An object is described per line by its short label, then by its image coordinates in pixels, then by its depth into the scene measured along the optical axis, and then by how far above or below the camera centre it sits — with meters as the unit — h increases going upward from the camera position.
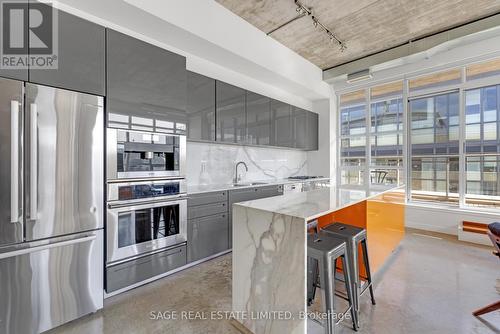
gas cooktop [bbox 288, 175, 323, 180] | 4.99 -0.26
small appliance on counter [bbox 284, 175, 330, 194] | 4.31 -0.38
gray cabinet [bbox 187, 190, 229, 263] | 2.79 -0.77
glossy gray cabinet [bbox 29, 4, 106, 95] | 1.79 +0.91
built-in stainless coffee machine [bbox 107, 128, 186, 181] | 2.14 +0.12
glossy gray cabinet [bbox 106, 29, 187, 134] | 2.14 +0.84
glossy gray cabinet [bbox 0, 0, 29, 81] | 1.60 +0.72
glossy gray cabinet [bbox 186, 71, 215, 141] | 3.02 +0.82
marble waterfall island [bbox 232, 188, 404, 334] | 1.40 -0.64
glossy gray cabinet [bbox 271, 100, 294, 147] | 4.41 +0.85
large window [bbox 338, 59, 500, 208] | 3.96 +0.61
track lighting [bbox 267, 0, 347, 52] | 2.98 +2.13
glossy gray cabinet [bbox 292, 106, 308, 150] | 4.96 +0.85
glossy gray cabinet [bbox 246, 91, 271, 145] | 3.91 +0.84
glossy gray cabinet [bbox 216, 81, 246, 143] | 3.40 +0.83
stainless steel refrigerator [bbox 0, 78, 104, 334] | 1.57 -0.31
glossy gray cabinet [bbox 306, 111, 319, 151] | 5.38 +0.85
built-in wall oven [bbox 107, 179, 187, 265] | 2.13 -0.54
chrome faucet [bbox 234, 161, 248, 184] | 4.05 -0.20
